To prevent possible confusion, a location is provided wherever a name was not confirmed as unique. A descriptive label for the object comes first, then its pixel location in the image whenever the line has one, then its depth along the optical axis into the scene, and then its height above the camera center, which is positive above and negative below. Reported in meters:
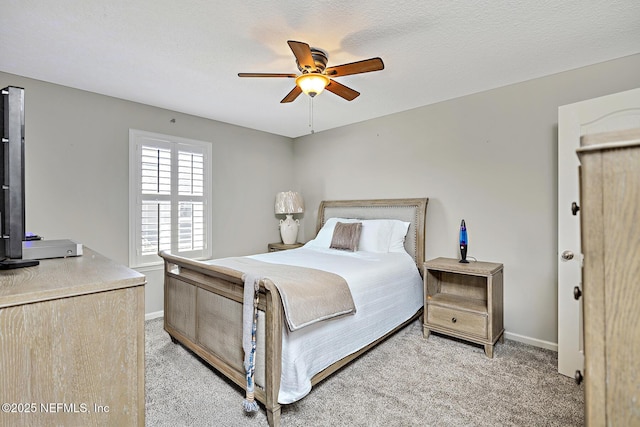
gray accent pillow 3.58 -0.24
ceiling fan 1.95 +1.01
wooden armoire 0.62 -0.13
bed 1.81 -0.73
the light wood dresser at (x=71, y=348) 0.87 -0.41
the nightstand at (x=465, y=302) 2.67 -0.82
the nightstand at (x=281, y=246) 4.44 -0.44
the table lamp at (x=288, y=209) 4.67 +0.11
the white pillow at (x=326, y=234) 3.96 -0.23
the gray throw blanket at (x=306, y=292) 1.82 -0.49
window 3.48 +0.24
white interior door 2.24 +0.10
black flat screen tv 1.11 +0.18
